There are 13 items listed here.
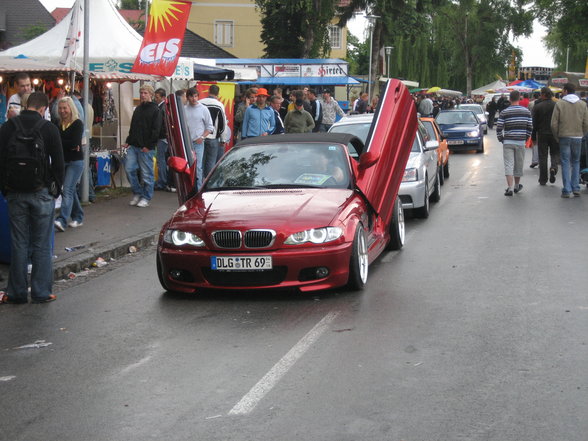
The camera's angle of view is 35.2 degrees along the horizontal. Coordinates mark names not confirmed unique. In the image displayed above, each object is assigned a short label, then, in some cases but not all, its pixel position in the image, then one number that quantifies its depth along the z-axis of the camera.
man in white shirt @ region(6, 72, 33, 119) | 12.01
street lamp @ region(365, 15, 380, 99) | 51.22
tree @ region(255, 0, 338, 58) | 51.78
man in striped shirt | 16.84
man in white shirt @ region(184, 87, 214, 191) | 16.11
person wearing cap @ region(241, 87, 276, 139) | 17.53
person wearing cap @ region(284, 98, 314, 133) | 18.69
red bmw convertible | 8.16
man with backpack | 8.26
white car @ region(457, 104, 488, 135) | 40.62
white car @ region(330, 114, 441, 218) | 13.57
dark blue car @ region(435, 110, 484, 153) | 31.36
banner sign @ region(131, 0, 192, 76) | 15.48
